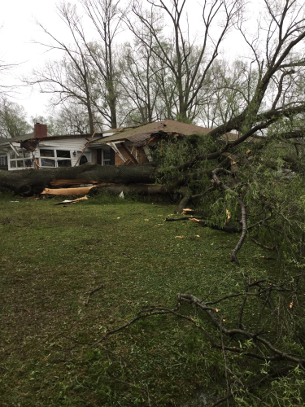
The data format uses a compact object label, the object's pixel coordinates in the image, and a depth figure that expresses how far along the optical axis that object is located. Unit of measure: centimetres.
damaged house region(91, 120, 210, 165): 1234
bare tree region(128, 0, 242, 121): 2195
